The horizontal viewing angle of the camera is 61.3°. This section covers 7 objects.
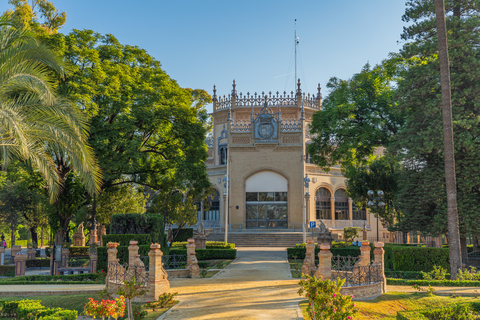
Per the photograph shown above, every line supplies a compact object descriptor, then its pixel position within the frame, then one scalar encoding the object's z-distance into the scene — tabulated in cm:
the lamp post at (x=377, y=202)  2416
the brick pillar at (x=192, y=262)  1753
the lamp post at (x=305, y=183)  3901
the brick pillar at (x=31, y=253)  2588
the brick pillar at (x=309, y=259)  1700
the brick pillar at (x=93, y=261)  1880
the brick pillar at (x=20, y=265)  1955
